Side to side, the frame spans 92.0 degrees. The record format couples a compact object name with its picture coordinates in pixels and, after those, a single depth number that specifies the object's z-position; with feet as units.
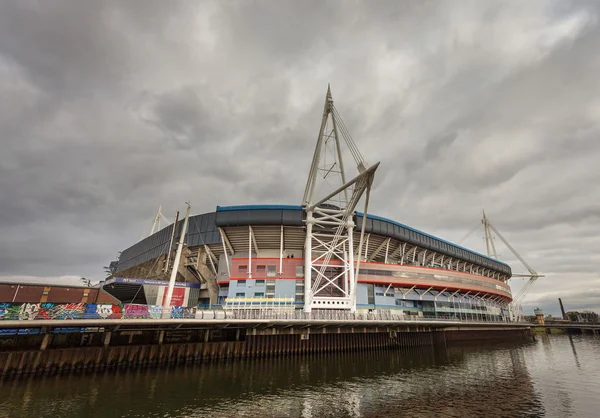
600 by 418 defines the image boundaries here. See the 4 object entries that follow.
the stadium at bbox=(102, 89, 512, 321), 177.17
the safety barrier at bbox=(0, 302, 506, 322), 89.68
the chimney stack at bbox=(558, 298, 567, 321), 535.60
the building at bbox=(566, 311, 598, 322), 502.54
